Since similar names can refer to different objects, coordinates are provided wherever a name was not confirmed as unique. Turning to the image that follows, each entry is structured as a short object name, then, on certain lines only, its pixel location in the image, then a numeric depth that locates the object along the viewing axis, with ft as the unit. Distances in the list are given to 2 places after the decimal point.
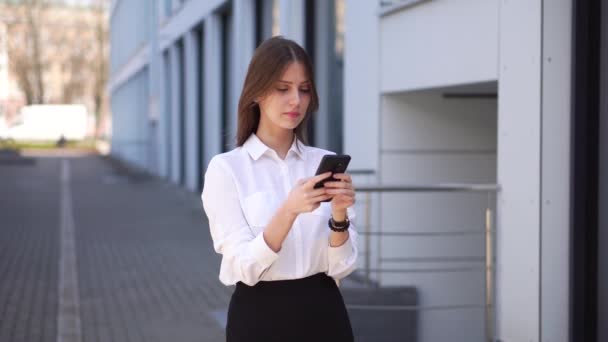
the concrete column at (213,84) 57.57
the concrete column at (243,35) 47.29
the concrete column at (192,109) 67.26
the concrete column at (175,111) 77.00
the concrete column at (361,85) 27.35
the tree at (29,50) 151.33
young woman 7.84
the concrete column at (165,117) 84.02
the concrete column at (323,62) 35.01
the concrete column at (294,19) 36.81
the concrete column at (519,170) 16.60
